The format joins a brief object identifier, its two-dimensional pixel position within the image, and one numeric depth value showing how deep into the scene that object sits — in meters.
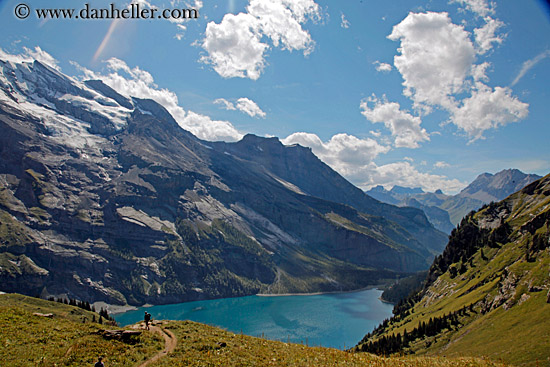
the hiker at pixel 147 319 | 31.06
